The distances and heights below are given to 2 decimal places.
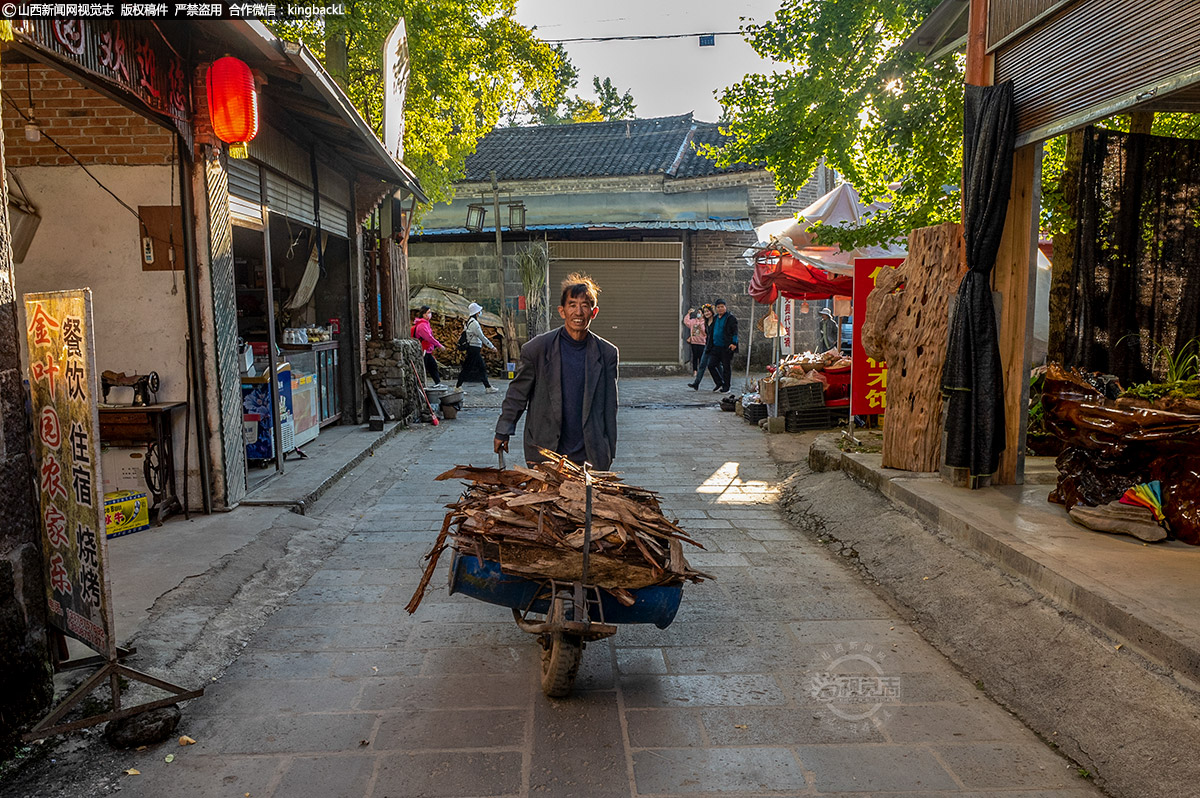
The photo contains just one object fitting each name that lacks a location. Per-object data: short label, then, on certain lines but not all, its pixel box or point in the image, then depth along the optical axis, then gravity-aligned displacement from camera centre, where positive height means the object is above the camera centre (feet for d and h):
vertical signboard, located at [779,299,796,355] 47.83 -0.16
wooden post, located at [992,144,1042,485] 19.43 +0.89
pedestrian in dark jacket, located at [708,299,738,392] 54.19 -1.30
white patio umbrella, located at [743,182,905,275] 37.52 +4.32
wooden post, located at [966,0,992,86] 20.22 +6.77
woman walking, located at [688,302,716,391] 55.36 -0.84
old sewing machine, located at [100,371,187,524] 20.51 -2.57
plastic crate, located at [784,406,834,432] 38.47 -4.40
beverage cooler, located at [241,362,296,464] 26.21 -2.97
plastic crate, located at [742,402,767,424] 41.70 -4.47
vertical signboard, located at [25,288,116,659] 10.80 -1.84
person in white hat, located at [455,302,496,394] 54.60 -2.24
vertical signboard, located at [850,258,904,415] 29.78 -2.05
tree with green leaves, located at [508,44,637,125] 129.29 +34.29
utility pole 68.90 +5.04
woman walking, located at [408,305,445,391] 53.72 -1.13
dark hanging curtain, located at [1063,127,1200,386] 21.43 +1.88
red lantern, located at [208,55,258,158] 19.70 +5.37
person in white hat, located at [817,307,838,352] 61.67 -0.59
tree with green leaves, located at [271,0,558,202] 46.32 +16.51
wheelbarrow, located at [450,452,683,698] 10.83 -3.78
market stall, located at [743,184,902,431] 38.01 +1.64
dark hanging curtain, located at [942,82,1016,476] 18.94 +0.35
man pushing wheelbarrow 15.62 -1.31
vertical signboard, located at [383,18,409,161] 33.45 +10.07
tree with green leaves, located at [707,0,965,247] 28.78 +7.82
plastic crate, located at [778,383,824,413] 38.14 -3.35
